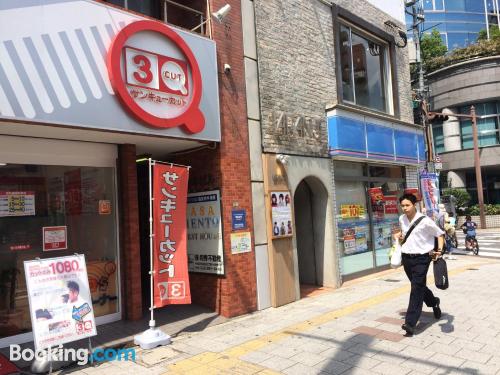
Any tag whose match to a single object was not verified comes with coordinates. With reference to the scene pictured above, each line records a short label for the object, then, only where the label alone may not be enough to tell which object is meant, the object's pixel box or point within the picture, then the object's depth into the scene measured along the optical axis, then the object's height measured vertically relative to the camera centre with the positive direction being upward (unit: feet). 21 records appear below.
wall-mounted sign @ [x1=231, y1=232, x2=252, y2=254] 25.59 -1.69
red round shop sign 20.52 +7.49
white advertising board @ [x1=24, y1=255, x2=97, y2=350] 16.44 -3.06
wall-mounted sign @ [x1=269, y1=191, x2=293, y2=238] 28.12 -0.05
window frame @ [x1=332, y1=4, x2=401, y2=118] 36.27 +15.56
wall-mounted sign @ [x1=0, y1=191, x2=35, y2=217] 20.11 +1.18
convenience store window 35.88 -0.39
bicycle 51.83 -4.70
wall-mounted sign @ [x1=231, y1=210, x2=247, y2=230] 25.70 -0.25
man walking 19.67 -2.19
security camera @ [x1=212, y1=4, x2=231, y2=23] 24.86 +12.05
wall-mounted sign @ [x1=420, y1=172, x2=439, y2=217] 46.22 +1.38
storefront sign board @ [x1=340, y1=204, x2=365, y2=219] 35.95 -0.17
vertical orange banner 20.99 -0.92
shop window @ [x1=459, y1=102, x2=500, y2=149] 101.76 +18.88
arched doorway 33.99 -1.34
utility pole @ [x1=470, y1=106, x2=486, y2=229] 90.44 +5.86
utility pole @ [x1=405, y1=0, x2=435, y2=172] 52.47 +15.99
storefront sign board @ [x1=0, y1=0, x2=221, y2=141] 17.58 +7.27
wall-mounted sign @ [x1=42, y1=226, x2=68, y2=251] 21.42 -0.65
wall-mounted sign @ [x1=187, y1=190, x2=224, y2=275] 25.59 -1.00
